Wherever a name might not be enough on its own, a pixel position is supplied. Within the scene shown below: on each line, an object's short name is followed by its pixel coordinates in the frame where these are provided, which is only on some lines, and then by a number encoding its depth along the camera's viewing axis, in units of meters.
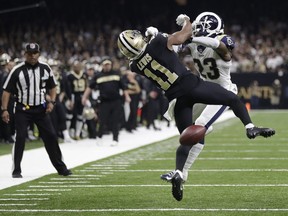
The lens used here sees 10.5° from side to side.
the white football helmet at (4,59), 26.43
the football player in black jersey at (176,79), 12.89
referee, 17.32
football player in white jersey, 13.63
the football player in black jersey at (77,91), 28.83
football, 12.55
